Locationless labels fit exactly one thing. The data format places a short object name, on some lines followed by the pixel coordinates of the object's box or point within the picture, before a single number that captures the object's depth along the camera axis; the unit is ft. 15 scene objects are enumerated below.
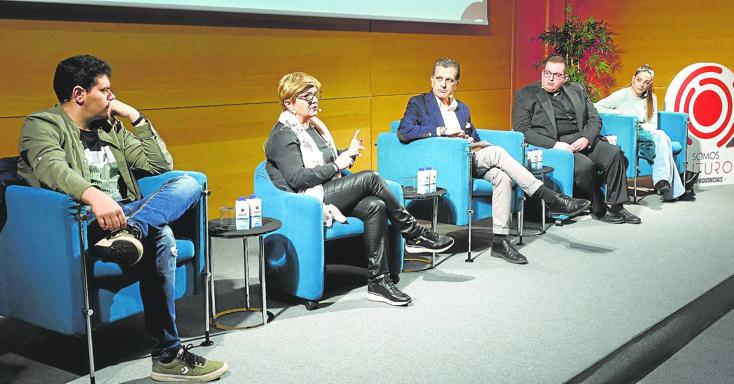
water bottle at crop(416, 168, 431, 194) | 15.21
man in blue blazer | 16.07
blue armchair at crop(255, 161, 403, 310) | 12.51
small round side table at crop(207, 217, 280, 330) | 11.59
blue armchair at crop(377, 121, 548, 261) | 16.20
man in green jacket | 9.70
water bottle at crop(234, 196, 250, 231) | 11.75
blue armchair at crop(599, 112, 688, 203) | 21.65
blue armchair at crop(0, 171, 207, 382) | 9.59
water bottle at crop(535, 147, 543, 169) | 17.89
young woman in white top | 21.68
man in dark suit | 19.49
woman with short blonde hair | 13.06
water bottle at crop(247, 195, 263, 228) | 11.87
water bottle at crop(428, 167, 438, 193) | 15.30
